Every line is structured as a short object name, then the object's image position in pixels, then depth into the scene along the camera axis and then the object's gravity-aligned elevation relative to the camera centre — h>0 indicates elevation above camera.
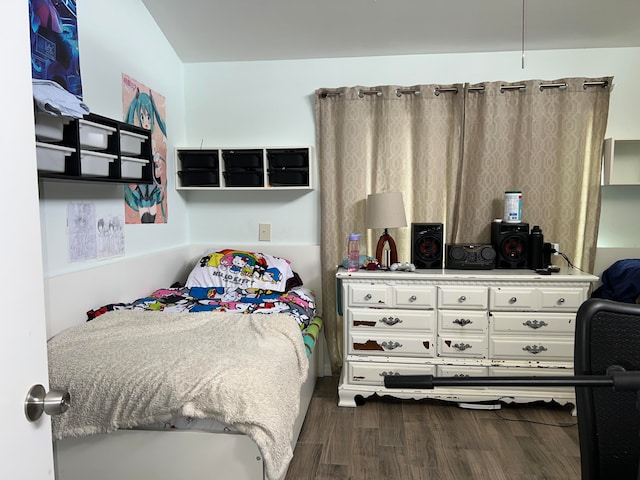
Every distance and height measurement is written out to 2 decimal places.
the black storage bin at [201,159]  3.04 +0.36
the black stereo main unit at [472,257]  2.72 -0.29
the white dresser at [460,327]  2.51 -0.68
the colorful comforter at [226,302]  2.35 -0.52
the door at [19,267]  0.65 -0.09
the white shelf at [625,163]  2.86 +0.31
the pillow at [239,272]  2.83 -0.40
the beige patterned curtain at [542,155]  2.85 +0.36
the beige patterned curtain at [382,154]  2.97 +0.39
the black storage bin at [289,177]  2.98 +0.23
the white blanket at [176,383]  1.42 -0.58
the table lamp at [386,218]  2.80 -0.05
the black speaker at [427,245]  2.80 -0.22
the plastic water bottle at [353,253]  2.79 -0.27
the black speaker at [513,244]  2.75 -0.21
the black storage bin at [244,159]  2.98 +0.35
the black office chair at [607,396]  0.87 -0.38
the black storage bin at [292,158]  2.97 +0.36
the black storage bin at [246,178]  2.98 +0.22
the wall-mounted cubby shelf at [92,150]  1.59 +0.26
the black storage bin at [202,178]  3.03 +0.23
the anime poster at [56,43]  1.59 +0.65
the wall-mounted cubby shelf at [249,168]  2.97 +0.29
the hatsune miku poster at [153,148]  2.50 +0.41
